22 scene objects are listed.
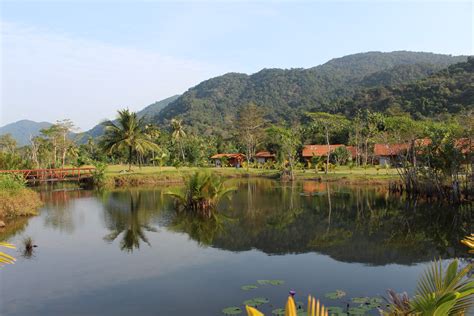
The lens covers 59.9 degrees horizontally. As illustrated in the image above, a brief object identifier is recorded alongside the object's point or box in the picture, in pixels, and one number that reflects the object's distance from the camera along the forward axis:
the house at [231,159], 64.22
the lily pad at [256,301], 8.78
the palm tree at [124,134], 42.03
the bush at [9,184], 19.64
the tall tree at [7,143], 64.50
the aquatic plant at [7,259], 2.76
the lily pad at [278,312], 8.13
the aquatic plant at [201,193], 21.02
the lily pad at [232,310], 8.34
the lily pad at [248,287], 9.92
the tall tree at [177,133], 64.43
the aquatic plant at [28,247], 13.37
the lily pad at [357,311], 8.12
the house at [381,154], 52.44
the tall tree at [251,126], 72.11
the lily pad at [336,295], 9.15
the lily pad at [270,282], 10.23
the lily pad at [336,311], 8.05
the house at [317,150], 57.84
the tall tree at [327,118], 45.54
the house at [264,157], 66.62
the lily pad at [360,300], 8.80
